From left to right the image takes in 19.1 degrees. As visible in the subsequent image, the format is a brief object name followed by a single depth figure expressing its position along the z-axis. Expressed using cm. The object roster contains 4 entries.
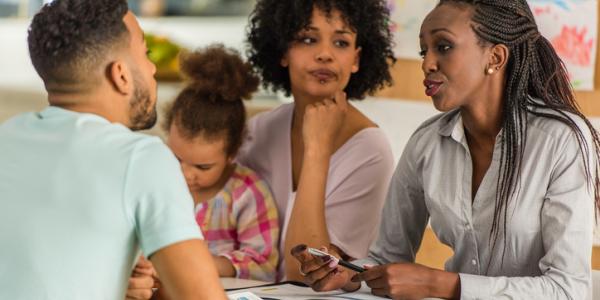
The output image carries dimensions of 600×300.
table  403
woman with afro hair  444
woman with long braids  380
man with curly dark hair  319
